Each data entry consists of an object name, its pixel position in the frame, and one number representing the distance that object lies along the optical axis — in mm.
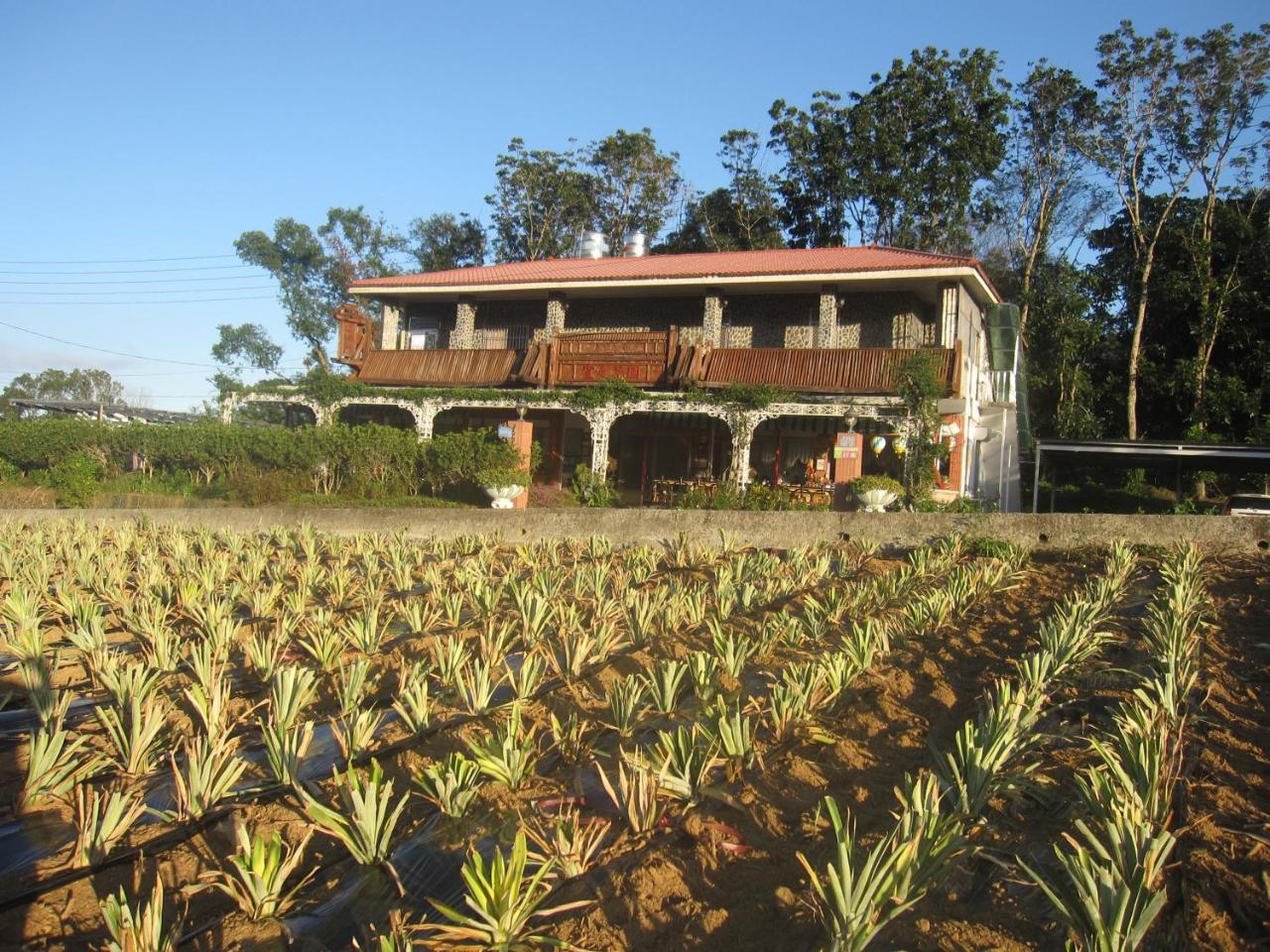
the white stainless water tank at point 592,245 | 29672
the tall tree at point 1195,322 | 26188
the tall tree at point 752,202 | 34469
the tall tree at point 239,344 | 48344
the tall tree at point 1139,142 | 28359
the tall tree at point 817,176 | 32125
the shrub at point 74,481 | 18031
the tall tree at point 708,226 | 35406
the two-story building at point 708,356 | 19516
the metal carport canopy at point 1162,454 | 18453
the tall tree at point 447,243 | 39531
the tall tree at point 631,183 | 36344
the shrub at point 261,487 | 18031
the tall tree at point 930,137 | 30688
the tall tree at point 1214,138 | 27078
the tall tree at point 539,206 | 36438
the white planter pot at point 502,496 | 17812
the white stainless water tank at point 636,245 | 29406
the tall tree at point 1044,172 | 30734
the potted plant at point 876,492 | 16156
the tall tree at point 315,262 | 39406
